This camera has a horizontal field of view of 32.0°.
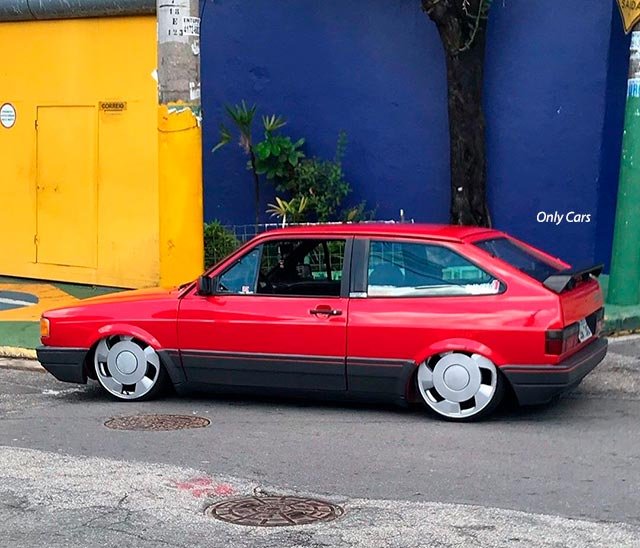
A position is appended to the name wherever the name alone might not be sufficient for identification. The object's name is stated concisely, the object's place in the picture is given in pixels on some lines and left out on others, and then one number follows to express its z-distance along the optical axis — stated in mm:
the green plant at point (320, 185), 14250
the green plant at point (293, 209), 14055
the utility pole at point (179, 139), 10805
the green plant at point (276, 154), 14266
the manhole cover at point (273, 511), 6008
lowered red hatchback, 7977
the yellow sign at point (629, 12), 11625
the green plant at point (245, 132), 14247
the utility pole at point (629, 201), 11719
